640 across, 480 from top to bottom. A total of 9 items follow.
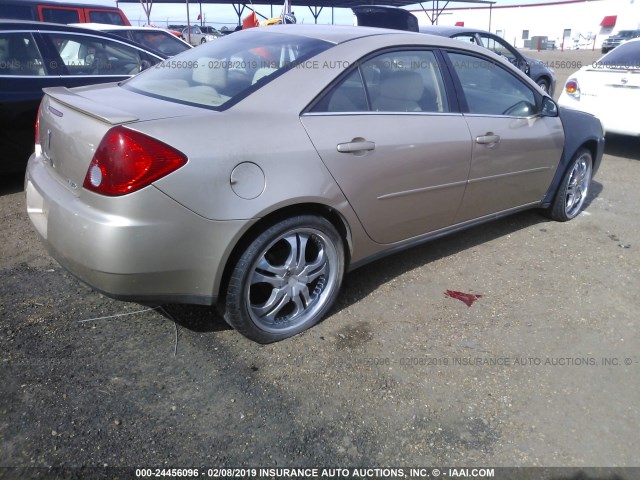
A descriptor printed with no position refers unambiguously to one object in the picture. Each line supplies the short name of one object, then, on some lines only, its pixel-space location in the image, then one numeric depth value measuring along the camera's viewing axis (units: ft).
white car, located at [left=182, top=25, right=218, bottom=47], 106.01
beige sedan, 7.36
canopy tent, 97.44
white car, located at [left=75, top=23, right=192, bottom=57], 31.04
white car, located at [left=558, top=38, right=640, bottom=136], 21.68
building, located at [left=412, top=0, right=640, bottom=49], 159.53
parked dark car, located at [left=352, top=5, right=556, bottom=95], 27.37
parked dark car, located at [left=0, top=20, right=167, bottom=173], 15.10
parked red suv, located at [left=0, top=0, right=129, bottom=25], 30.94
